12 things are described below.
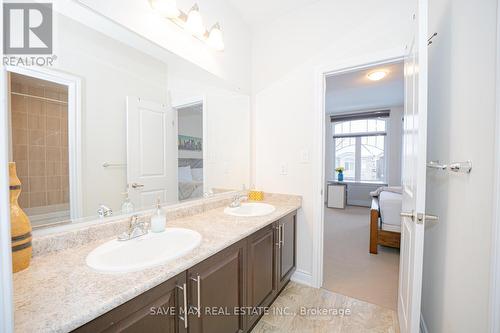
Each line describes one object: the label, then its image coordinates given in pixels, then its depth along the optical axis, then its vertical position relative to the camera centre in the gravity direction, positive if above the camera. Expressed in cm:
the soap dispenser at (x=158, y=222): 118 -34
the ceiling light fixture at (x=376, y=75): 308 +133
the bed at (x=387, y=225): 271 -83
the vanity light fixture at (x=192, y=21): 131 +101
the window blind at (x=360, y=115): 518 +123
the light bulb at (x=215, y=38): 172 +104
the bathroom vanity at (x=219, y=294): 73 -63
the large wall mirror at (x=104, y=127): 93 +20
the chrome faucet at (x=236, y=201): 189 -37
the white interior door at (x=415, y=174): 100 -6
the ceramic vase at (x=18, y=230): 75 -26
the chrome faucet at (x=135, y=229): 108 -37
